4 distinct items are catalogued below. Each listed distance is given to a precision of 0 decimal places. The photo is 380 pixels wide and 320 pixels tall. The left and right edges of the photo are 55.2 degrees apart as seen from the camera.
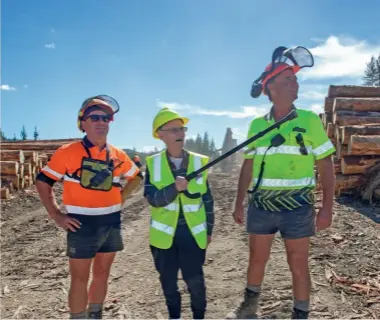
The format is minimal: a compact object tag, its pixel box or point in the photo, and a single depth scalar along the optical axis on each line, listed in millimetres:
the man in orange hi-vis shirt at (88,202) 3432
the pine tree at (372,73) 58931
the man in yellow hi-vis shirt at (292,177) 3400
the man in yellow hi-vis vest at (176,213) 3260
